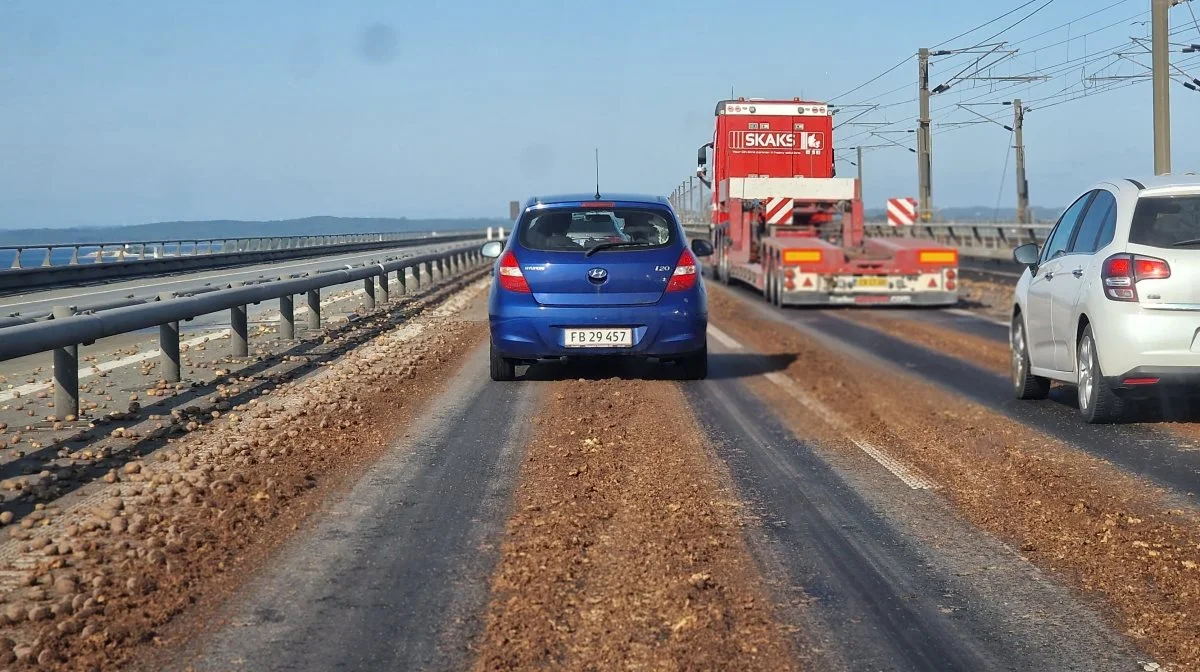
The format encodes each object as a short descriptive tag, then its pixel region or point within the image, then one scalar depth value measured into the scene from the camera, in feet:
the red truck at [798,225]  73.46
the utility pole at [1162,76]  82.79
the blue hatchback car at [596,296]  37.86
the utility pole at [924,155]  152.76
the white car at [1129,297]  28.17
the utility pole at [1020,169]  173.88
